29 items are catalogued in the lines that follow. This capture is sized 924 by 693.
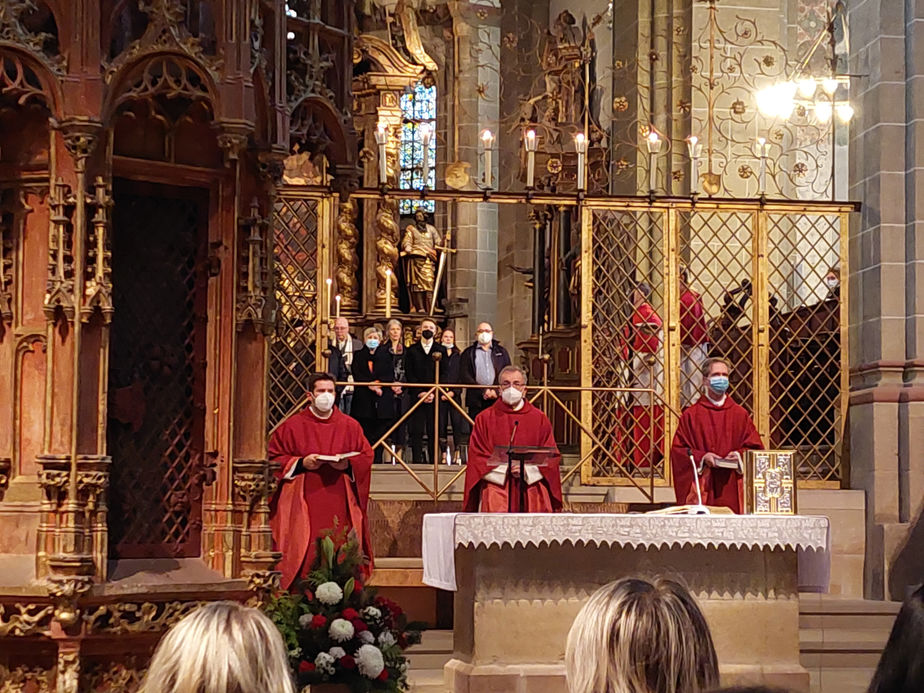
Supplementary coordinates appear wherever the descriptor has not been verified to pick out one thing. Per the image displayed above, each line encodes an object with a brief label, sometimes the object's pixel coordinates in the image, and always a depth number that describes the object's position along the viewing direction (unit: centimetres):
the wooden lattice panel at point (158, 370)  646
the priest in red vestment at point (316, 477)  1107
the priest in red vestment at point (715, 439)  1211
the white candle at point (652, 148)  1297
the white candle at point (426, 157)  1291
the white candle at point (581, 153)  1309
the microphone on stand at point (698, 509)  964
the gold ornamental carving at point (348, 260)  2056
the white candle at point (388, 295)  2044
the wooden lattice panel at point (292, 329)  1371
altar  938
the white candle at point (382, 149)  1273
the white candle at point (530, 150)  1291
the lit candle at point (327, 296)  1357
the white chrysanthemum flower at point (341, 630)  725
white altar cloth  933
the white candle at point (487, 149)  1288
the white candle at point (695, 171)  1689
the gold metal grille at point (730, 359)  1426
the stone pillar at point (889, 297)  1352
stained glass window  2249
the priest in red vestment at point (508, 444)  1121
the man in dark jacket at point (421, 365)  1606
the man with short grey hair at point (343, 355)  1478
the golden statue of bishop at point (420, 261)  2142
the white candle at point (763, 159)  1375
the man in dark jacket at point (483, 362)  1571
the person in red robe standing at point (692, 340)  1453
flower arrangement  724
